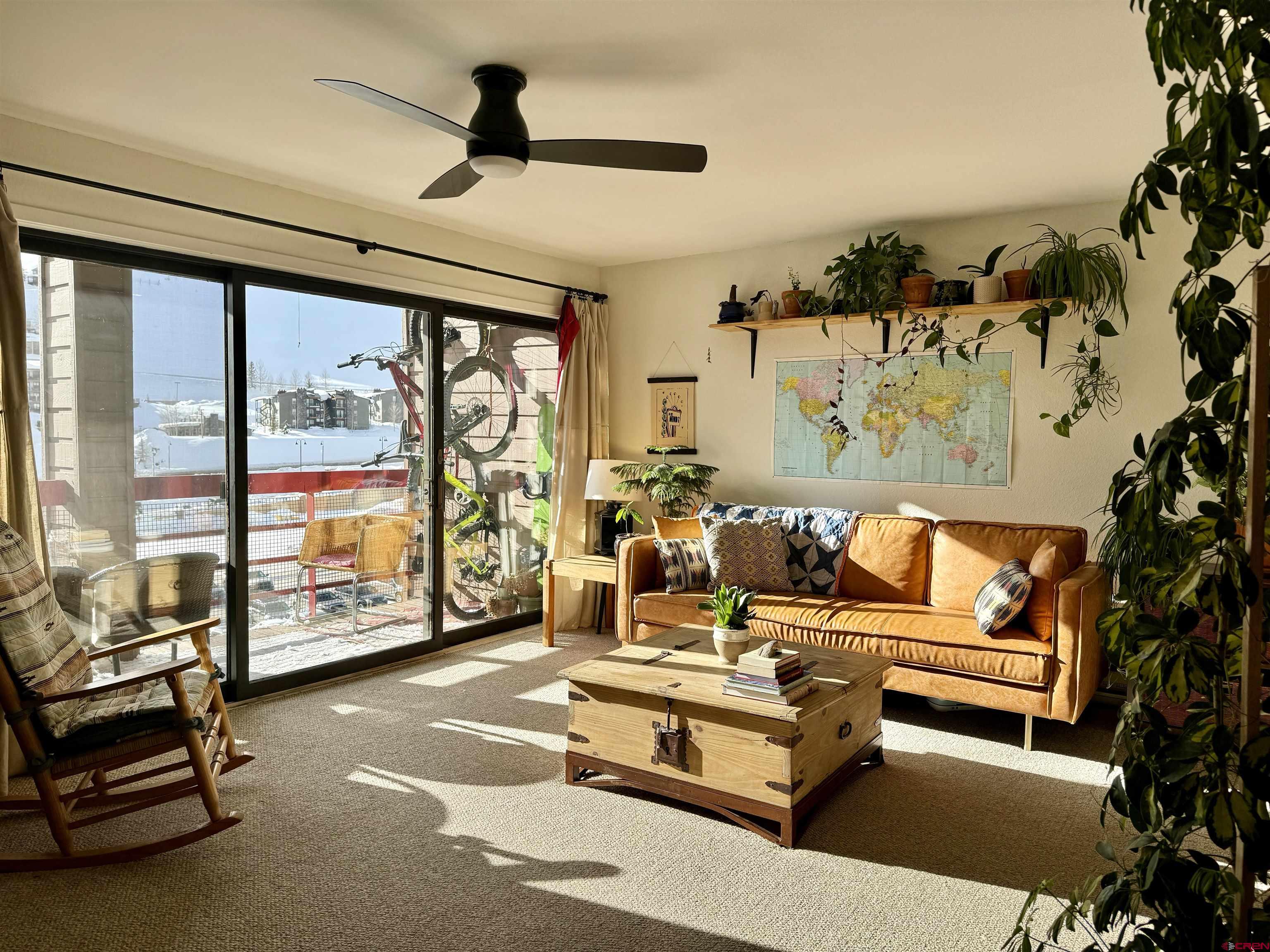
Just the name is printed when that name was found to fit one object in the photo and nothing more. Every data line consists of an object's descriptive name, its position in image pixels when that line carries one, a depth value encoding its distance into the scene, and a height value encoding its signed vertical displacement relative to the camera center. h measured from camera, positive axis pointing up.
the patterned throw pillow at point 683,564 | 4.59 -0.70
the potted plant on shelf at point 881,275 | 4.61 +0.95
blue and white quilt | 4.61 -0.58
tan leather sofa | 3.46 -0.84
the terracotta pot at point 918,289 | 4.53 +0.85
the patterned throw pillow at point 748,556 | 4.57 -0.64
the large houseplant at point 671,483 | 5.23 -0.28
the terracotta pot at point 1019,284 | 4.29 +0.84
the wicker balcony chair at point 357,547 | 4.39 -0.62
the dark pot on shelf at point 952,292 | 4.44 +0.82
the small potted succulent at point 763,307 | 5.14 +0.84
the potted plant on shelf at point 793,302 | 5.02 +0.85
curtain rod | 3.25 +1.01
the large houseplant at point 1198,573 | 0.91 -0.15
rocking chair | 2.50 -0.91
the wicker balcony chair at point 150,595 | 3.62 -0.74
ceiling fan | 2.65 +0.95
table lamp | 5.50 -0.39
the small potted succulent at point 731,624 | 3.12 -0.69
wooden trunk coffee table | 2.73 -1.04
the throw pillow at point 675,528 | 4.96 -0.53
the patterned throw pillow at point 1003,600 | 3.60 -0.69
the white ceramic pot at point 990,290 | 4.36 +0.82
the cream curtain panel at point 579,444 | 5.71 -0.04
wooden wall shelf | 4.32 +0.72
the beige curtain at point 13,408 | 3.07 +0.09
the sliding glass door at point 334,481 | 4.18 -0.25
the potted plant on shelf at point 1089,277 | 3.96 +0.83
